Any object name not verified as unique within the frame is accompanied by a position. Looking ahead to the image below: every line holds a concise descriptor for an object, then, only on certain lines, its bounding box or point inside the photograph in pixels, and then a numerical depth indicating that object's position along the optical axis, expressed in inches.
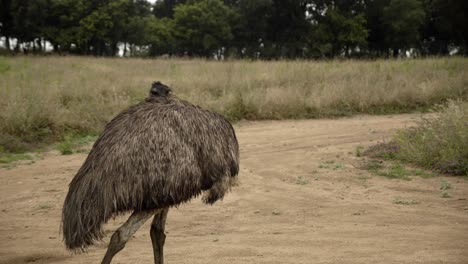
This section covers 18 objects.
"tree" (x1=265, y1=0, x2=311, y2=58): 3514.3
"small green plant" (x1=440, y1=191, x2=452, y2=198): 524.4
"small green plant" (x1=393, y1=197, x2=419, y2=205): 506.9
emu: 253.9
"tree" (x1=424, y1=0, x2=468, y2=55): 2608.3
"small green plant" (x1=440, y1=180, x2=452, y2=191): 552.1
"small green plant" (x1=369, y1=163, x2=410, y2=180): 609.9
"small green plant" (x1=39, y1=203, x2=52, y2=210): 518.3
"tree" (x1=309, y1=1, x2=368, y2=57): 3166.8
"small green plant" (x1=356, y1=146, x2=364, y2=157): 717.0
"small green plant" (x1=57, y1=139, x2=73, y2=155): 755.4
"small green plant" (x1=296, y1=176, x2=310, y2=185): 591.2
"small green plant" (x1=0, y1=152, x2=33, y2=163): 713.6
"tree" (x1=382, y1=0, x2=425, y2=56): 3107.8
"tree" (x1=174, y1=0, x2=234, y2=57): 3356.3
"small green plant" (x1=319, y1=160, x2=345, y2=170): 650.8
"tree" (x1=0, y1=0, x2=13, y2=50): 3232.5
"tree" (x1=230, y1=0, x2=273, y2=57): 3444.9
